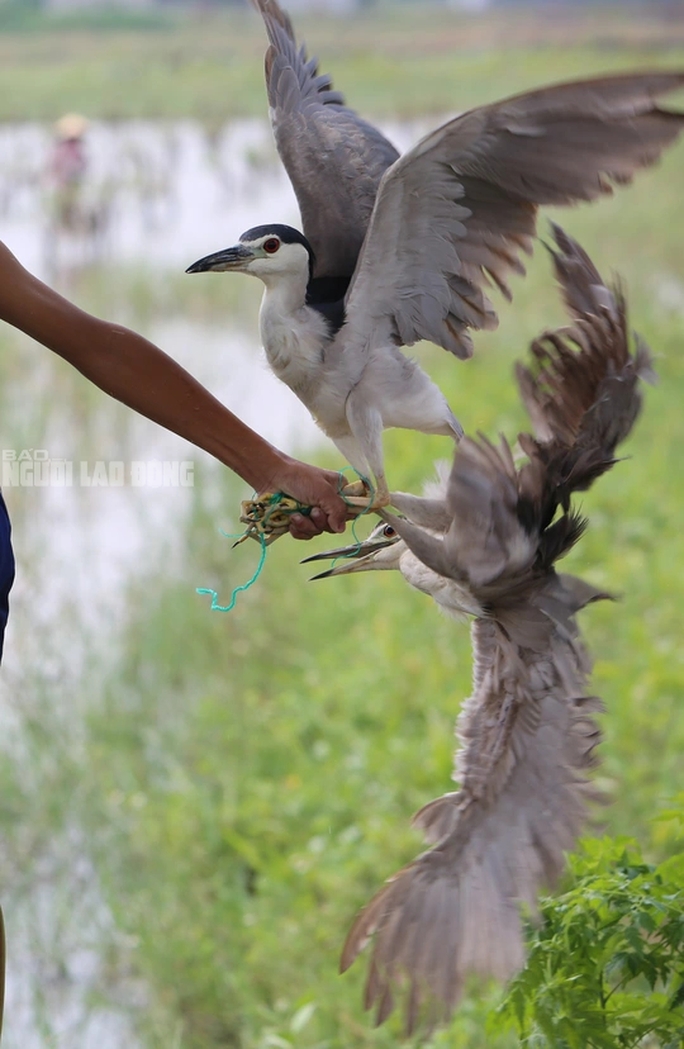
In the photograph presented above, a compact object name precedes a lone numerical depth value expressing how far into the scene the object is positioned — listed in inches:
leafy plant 161.3
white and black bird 163.6
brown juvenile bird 169.6
